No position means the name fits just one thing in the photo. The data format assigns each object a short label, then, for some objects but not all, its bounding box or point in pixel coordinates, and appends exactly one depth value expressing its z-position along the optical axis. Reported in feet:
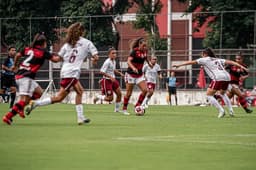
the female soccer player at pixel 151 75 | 114.96
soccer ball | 81.81
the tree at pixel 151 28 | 163.73
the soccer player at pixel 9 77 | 95.59
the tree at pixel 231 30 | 157.17
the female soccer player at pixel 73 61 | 62.13
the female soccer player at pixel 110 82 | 88.63
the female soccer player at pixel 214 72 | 79.20
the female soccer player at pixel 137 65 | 82.48
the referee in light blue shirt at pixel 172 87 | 151.19
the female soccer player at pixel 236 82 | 88.63
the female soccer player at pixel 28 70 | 61.31
